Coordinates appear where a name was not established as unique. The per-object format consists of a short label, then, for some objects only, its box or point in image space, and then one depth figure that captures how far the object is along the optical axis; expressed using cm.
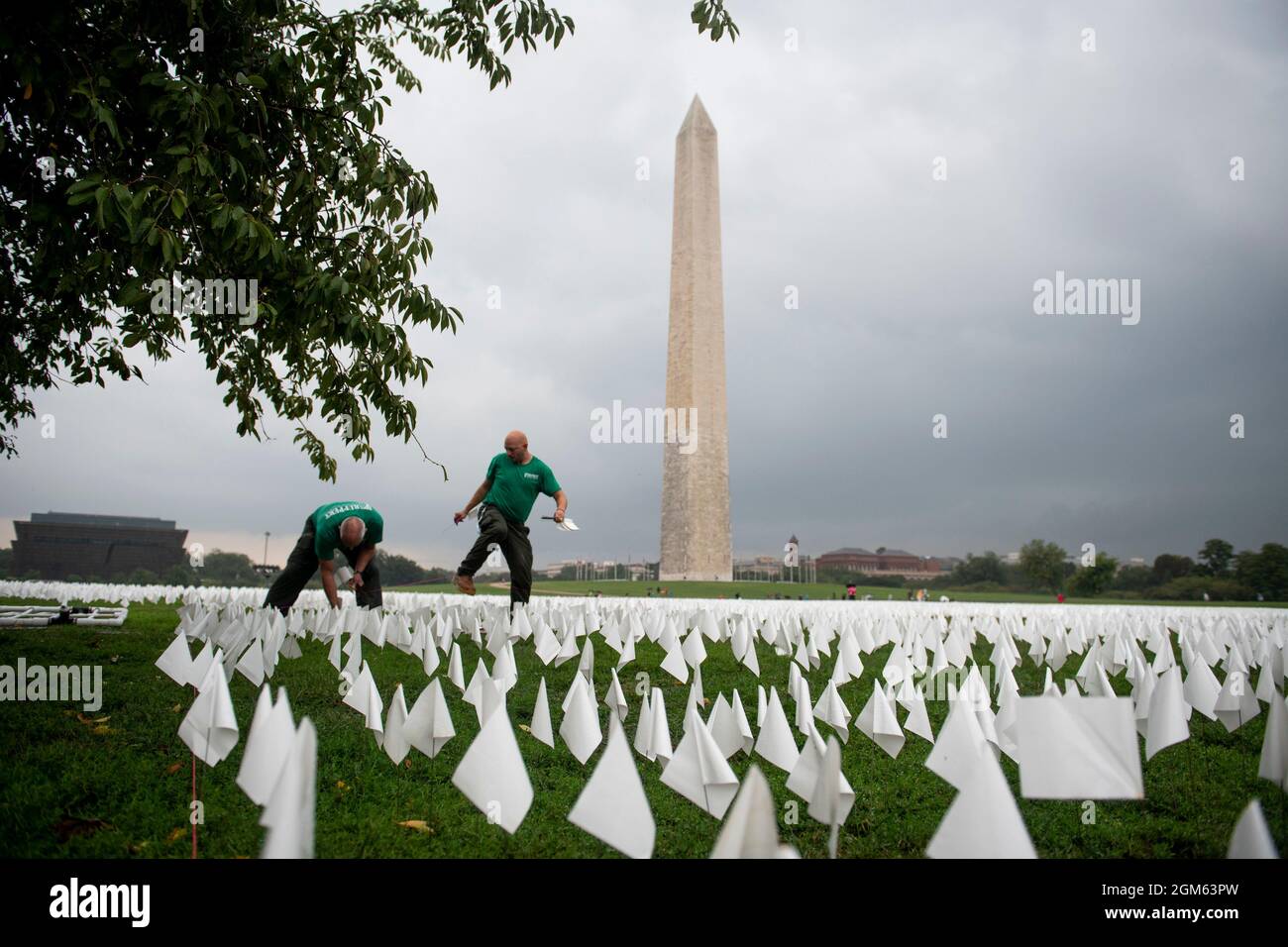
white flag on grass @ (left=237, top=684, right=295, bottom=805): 214
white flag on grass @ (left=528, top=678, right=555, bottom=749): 376
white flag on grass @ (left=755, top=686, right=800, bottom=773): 315
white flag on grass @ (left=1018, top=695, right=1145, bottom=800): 192
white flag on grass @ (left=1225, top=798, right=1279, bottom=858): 143
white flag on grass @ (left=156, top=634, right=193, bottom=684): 378
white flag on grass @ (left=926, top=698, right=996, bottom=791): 272
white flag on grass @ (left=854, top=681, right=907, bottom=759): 362
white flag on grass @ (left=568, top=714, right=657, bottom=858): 196
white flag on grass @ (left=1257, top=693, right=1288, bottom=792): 264
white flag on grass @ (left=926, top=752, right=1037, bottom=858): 153
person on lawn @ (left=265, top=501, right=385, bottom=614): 711
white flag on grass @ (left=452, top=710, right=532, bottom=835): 231
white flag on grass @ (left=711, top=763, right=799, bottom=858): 140
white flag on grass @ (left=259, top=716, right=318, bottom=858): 147
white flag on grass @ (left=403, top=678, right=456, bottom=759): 328
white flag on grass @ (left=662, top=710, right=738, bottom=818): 260
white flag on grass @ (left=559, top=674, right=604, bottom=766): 340
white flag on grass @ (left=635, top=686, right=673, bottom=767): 340
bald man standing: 762
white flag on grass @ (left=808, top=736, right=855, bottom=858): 171
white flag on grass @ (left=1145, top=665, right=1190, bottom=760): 359
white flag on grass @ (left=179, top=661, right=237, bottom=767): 282
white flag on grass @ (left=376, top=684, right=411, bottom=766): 328
